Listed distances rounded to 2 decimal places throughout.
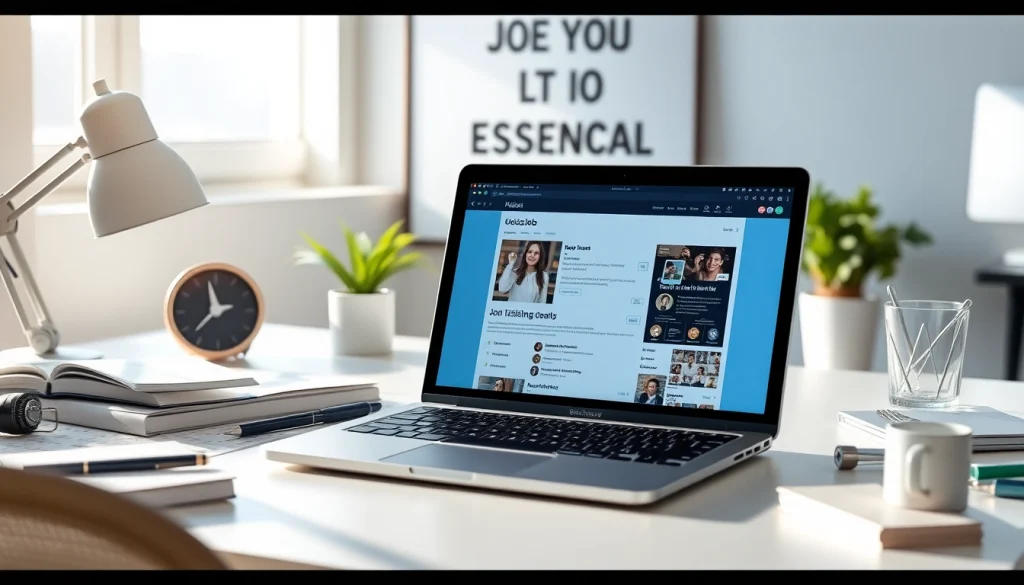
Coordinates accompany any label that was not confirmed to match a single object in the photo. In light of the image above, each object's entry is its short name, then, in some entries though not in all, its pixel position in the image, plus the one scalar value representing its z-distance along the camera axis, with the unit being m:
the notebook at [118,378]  1.29
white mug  0.94
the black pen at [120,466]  1.00
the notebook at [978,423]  1.21
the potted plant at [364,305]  1.83
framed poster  3.60
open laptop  1.11
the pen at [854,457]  1.12
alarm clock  1.77
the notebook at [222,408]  1.26
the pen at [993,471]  1.05
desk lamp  1.42
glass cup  1.38
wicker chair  0.59
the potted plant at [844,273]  3.24
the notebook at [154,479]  0.96
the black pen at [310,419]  1.25
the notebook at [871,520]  0.88
